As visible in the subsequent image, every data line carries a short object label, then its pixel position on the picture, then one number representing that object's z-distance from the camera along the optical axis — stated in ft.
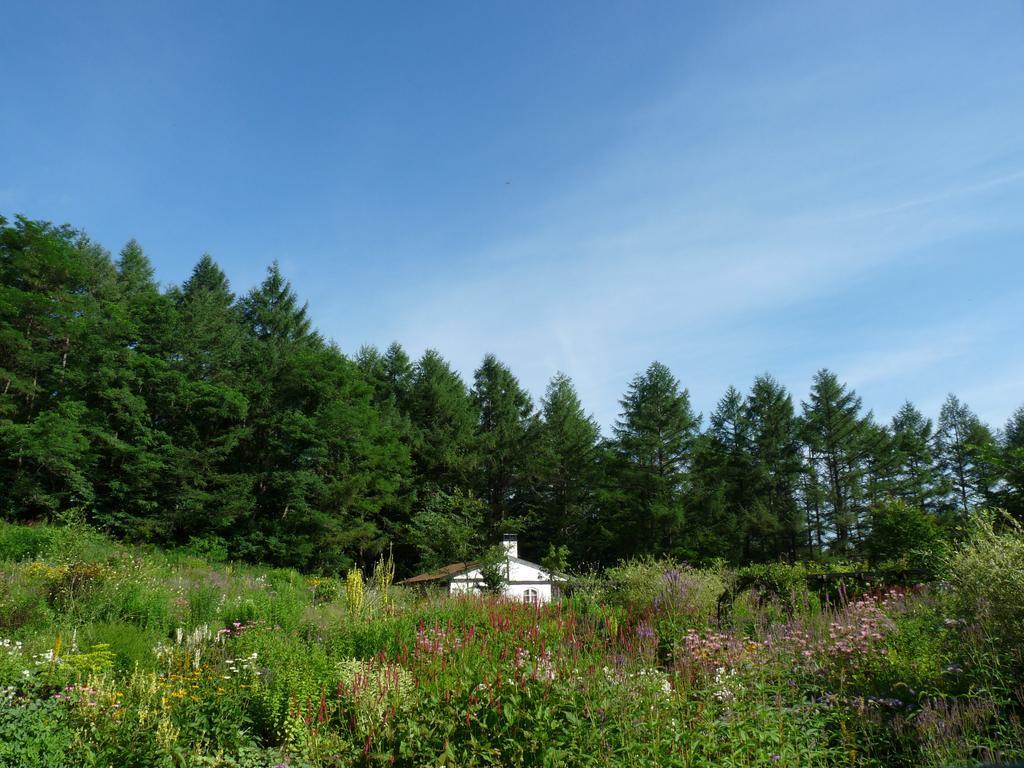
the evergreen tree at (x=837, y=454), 101.19
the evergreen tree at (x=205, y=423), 80.53
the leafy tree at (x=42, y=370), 69.62
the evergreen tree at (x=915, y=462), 110.01
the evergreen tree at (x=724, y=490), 94.63
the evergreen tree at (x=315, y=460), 85.30
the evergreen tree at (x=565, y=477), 109.91
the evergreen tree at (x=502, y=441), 112.57
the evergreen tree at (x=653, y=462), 95.96
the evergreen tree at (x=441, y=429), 107.55
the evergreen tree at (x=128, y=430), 76.33
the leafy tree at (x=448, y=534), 75.82
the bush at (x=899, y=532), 56.44
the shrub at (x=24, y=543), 42.63
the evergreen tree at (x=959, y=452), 116.82
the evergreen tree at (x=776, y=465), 99.45
